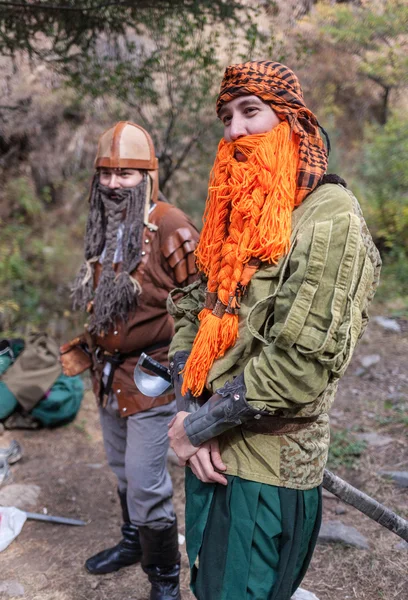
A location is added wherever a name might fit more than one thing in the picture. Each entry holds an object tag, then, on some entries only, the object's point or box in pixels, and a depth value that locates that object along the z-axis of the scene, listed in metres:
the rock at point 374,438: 4.02
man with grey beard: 2.64
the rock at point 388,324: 6.52
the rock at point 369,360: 5.62
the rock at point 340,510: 3.40
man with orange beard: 1.49
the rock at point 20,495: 3.62
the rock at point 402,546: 2.91
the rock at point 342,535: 3.00
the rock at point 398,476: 3.44
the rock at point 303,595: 2.50
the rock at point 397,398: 4.69
